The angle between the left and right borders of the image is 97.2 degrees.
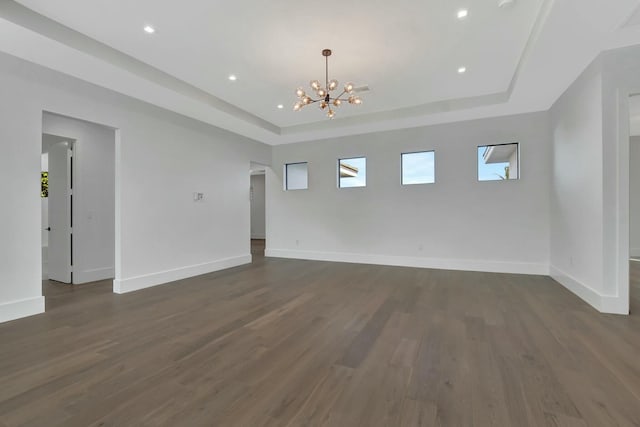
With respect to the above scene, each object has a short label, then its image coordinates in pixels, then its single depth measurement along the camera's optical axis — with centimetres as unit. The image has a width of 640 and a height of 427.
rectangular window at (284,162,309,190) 761
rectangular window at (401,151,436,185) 623
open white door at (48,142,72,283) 500
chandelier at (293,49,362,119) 363
